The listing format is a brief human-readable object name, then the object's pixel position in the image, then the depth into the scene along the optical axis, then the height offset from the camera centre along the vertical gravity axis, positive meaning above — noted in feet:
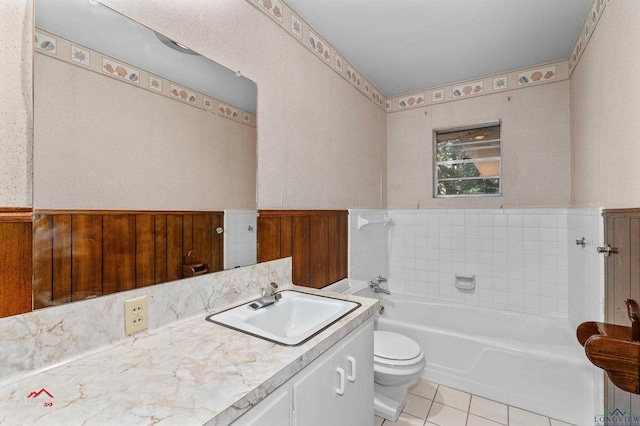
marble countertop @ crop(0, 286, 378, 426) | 2.04 -1.39
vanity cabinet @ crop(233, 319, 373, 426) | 2.62 -1.93
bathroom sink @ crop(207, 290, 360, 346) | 3.73 -1.44
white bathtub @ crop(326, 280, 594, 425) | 5.80 -3.27
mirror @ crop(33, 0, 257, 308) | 2.74 +0.70
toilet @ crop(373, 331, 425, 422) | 5.64 -3.06
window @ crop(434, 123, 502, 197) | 9.04 +1.68
